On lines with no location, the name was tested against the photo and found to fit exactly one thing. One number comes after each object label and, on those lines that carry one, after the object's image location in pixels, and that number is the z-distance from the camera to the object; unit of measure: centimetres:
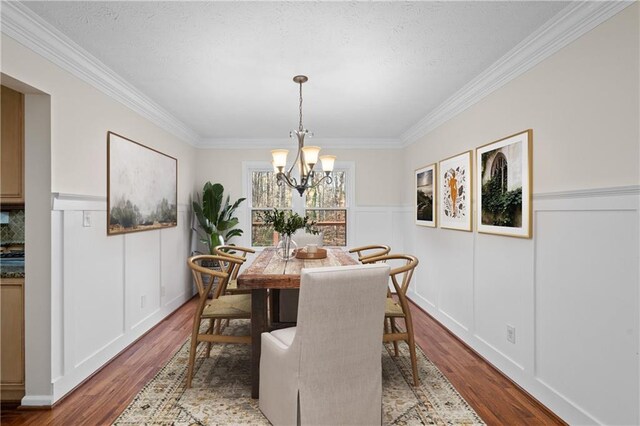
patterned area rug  220
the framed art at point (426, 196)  425
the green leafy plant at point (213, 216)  514
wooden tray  317
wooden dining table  222
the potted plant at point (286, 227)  301
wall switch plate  271
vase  306
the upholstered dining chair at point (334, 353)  184
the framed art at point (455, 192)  338
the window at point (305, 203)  573
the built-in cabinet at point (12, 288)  238
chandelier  304
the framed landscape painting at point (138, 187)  314
